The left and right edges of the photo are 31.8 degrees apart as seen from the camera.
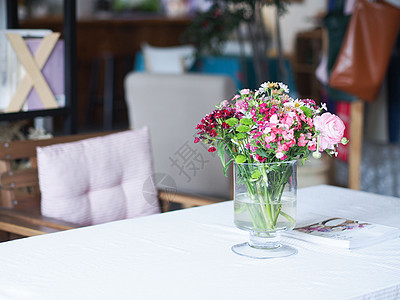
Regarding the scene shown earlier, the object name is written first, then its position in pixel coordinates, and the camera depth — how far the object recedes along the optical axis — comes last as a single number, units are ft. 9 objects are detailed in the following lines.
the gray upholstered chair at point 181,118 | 11.35
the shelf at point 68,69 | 9.05
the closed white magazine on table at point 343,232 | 5.65
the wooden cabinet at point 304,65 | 24.23
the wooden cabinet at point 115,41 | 25.94
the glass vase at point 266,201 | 5.33
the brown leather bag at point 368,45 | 12.42
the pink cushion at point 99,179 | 7.51
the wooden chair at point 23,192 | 7.46
